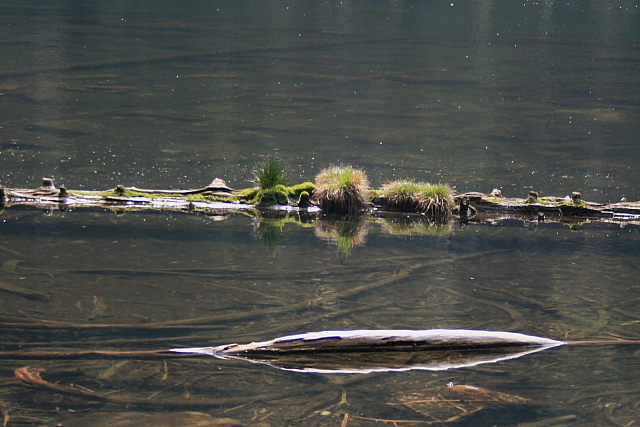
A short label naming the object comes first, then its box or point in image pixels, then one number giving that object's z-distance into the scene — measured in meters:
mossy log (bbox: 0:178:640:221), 14.99
